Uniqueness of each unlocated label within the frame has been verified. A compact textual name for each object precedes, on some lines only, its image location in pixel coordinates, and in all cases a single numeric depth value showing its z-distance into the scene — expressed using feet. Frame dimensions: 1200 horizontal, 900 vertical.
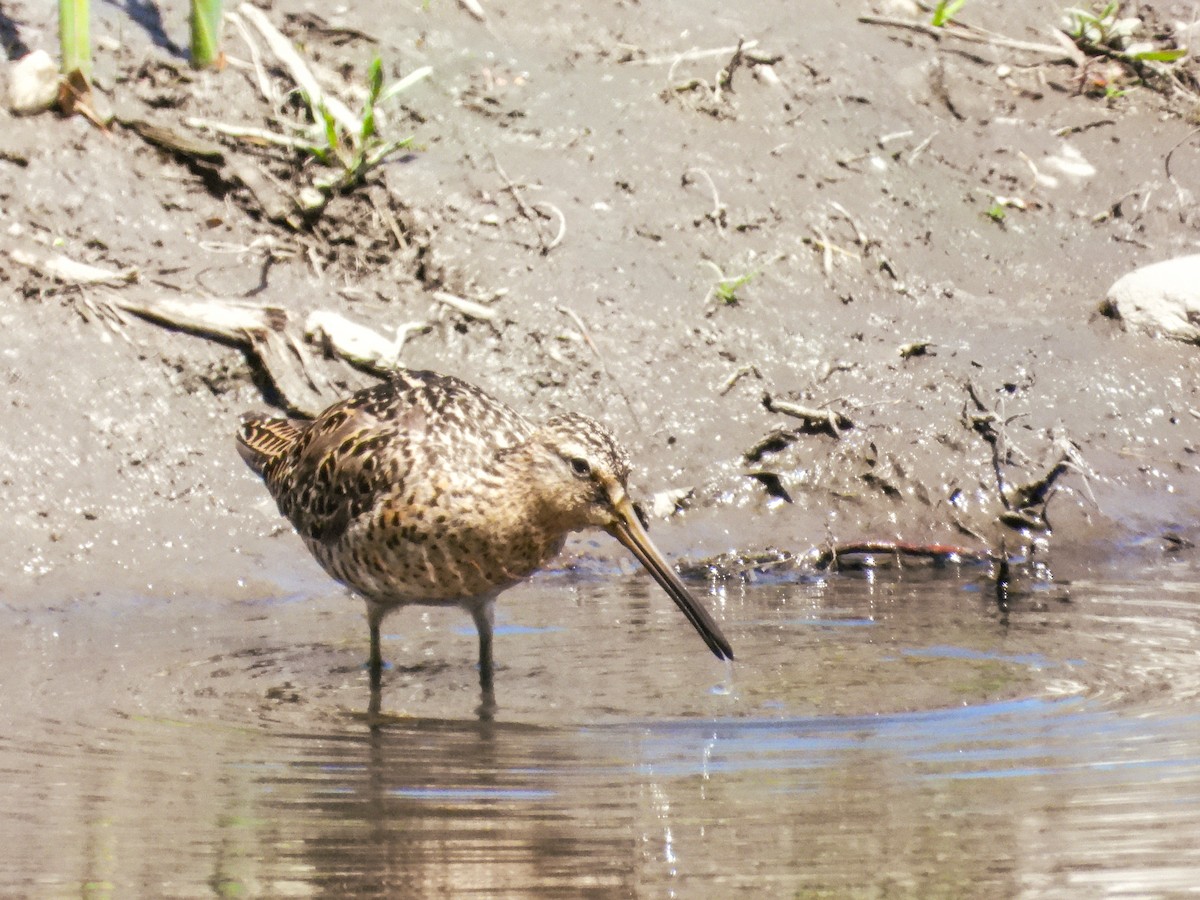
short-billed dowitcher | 34.83
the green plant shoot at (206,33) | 53.21
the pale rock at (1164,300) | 53.57
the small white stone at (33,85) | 50.96
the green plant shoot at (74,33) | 50.08
